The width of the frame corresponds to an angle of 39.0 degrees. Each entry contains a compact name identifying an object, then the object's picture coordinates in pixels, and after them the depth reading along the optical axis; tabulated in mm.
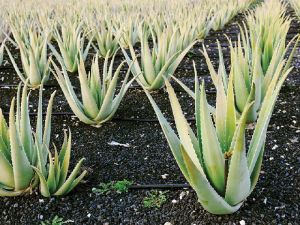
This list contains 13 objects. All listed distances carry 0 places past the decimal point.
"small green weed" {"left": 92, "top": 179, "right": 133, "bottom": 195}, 1620
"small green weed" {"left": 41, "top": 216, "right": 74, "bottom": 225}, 1456
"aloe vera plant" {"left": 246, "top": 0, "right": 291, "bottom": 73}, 2393
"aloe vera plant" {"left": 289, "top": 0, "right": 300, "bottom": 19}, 5683
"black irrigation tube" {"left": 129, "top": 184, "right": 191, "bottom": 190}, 1618
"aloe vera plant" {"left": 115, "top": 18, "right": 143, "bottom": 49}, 3653
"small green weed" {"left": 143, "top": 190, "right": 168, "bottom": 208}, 1521
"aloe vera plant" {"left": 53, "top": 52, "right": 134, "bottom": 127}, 2121
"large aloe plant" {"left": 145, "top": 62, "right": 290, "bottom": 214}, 1238
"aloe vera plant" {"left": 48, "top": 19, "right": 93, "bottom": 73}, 3009
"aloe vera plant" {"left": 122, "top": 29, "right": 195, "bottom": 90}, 2576
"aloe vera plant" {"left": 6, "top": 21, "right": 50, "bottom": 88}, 2721
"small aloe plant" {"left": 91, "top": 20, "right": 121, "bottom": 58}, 3416
